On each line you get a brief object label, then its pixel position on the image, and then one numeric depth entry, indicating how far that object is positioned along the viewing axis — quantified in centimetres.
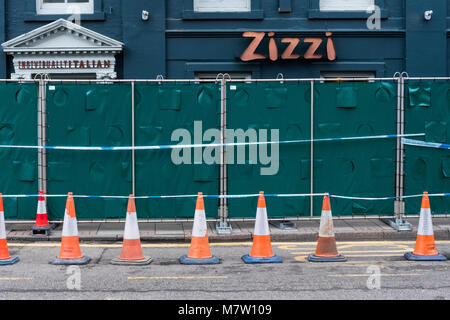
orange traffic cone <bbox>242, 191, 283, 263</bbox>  850
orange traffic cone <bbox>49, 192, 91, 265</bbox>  836
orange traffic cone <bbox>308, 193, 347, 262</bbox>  849
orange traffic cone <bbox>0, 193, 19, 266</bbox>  828
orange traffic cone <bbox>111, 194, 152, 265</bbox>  830
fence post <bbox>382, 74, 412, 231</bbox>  1081
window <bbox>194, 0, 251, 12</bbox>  1755
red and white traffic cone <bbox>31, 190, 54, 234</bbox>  1027
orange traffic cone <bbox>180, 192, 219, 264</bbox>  837
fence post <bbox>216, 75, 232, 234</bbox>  1063
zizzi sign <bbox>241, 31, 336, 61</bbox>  1706
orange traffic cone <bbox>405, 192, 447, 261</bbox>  867
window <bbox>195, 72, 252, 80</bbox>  1758
